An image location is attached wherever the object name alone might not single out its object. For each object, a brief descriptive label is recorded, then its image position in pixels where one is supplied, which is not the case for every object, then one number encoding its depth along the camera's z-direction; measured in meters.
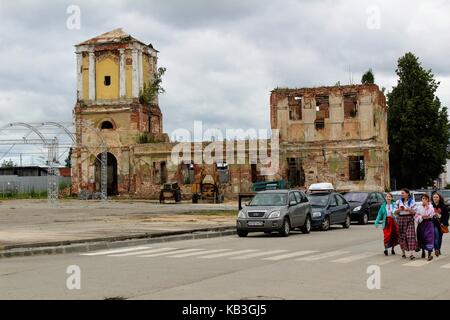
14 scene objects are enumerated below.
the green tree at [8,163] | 113.09
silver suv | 22.11
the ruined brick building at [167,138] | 55.44
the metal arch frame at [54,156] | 51.50
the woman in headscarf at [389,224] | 15.80
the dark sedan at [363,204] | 30.22
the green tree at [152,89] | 61.52
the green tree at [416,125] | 62.47
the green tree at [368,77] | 68.69
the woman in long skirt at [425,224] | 15.15
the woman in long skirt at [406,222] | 15.29
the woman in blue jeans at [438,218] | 15.48
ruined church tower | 61.09
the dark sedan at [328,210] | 25.98
